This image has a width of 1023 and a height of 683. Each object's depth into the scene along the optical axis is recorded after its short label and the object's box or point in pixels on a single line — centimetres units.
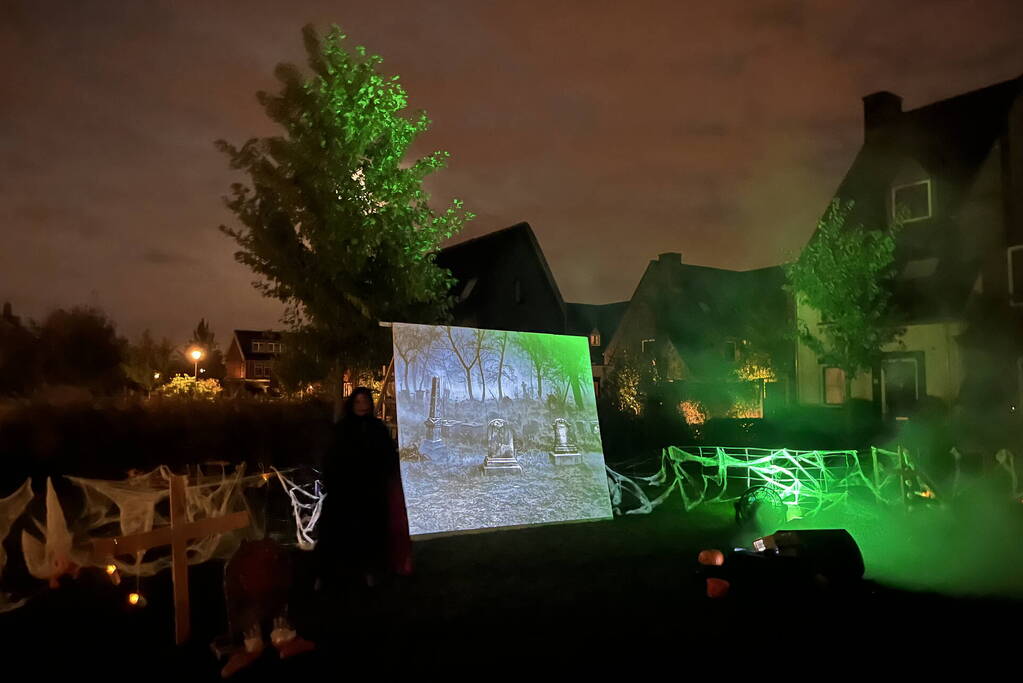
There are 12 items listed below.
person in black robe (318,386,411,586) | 718
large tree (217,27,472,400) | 1119
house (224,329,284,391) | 7100
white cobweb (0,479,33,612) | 682
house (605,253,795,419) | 2456
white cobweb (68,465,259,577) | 736
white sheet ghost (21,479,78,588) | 697
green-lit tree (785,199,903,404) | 1845
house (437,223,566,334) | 2819
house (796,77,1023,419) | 1769
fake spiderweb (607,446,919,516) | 1022
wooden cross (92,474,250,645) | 552
